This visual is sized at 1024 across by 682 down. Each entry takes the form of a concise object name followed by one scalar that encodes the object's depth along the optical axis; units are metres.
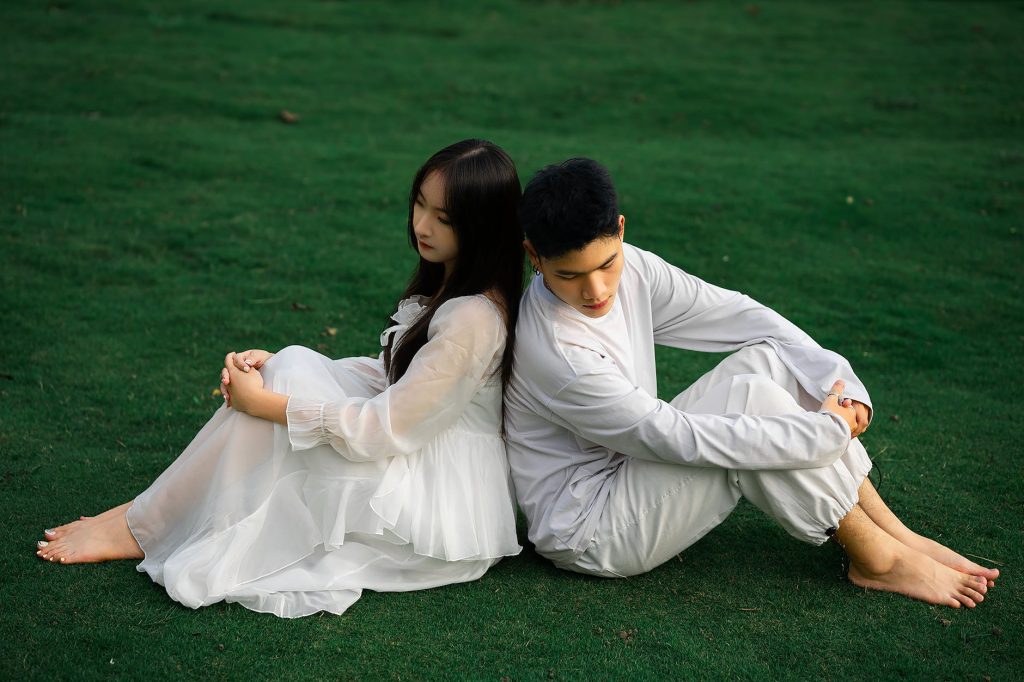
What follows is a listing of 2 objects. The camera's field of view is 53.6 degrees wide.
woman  3.28
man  3.12
